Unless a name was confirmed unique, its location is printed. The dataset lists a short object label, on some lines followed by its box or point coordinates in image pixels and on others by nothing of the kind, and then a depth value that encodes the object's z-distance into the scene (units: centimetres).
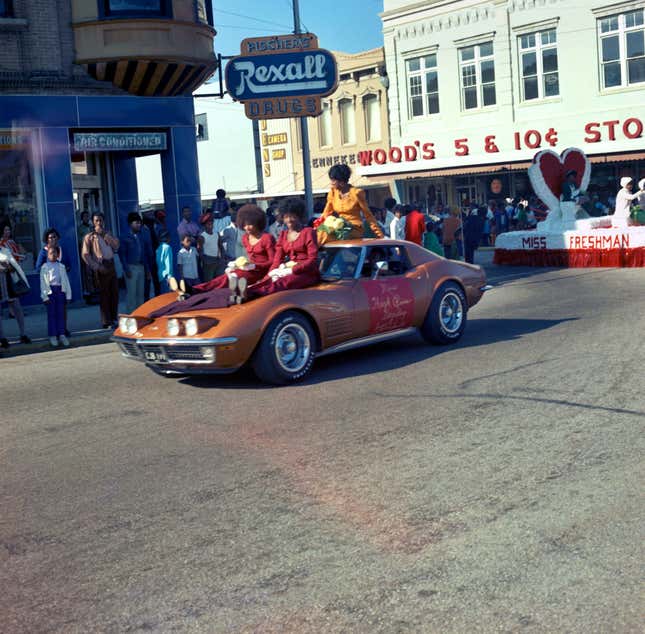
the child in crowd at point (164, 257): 1448
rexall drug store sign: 2056
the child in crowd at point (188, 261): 1471
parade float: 1988
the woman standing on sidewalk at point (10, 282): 1283
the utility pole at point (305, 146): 2038
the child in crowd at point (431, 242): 1828
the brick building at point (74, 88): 1767
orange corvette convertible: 841
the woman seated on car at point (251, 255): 952
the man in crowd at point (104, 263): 1421
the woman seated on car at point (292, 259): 902
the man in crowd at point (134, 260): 1507
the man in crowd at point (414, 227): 1730
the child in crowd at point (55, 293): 1293
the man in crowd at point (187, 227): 1623
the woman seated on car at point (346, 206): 1188
